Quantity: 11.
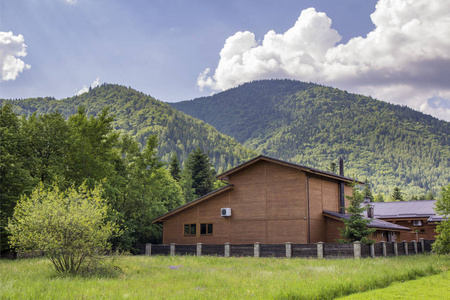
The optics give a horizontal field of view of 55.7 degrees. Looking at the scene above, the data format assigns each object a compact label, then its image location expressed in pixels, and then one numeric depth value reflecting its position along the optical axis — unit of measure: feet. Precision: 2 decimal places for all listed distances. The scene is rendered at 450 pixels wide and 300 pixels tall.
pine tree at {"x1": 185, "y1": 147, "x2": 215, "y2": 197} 230.27
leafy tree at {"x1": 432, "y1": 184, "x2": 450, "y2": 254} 93.91
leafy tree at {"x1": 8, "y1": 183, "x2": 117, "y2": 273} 57.57
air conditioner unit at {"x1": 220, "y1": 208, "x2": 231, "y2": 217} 123.13
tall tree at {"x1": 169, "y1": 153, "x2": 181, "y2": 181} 252.83
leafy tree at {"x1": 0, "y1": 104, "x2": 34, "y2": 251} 101.50
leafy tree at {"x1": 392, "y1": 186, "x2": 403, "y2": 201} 303.25
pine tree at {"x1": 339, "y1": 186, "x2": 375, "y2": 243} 101.71
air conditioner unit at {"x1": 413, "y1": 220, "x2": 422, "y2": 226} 167.98
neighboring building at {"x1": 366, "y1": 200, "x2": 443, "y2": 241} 165.37
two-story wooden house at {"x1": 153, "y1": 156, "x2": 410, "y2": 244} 114.11
